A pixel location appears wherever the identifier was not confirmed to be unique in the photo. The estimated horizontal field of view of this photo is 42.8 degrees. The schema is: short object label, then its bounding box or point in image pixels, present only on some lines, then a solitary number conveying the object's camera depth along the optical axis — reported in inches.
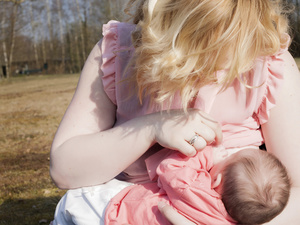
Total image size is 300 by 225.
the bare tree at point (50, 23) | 1338.1
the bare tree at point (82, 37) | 1237.7
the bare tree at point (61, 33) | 1320.1
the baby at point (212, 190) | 48.4
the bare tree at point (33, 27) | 1234.7
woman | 49.0
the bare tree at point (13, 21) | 866.1
